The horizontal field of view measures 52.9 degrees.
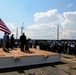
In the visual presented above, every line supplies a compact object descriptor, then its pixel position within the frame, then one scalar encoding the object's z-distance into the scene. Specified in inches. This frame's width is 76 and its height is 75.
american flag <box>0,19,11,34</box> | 262.7
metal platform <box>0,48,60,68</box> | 210.2
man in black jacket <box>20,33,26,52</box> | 275.5
